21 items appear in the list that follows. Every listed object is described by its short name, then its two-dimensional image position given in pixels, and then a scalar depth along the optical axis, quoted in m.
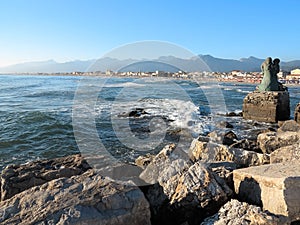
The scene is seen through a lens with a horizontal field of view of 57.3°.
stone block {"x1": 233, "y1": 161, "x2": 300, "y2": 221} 2.71
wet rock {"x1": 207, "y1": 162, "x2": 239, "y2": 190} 3.61
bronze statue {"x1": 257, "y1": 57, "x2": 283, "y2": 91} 13.95
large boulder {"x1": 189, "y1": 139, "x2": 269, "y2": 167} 4.81
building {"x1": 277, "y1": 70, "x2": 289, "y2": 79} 86.06
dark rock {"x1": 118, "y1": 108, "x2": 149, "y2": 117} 15.47
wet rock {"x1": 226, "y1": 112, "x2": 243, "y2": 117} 16.03
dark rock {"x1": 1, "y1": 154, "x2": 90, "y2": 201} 3.75
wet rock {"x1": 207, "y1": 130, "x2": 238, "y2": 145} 7.85
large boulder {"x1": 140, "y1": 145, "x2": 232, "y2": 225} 3.10
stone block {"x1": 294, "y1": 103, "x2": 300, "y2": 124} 11.57
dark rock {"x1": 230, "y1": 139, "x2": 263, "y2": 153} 6.68
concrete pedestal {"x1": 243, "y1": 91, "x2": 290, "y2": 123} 13.37
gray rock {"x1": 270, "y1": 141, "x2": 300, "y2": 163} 4.16
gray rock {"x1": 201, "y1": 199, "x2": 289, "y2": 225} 2.45
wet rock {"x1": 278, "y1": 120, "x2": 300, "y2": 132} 9.64
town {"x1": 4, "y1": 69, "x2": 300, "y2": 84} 69.06
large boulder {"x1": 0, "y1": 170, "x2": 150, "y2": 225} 2.46
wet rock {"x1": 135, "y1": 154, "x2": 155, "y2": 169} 4.66
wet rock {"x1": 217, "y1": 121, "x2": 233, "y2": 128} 12.40
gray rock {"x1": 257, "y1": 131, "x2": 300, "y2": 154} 6.09
